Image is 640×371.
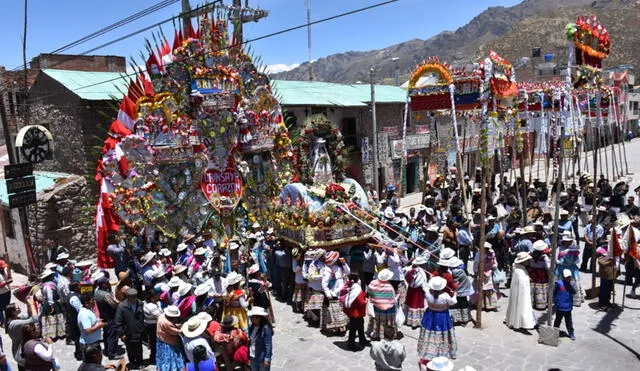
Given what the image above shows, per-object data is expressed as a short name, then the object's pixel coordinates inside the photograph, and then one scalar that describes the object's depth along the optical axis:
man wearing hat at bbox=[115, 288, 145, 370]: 7.73
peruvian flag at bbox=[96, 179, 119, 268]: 12.97
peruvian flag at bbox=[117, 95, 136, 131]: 13.25
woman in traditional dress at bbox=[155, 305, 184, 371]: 6.78
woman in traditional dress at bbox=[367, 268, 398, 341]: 8.45
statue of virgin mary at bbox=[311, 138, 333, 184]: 12.30
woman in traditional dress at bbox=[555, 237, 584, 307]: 9.38
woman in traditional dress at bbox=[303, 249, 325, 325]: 9.59
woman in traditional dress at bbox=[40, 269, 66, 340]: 9.12
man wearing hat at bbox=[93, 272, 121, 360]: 8.00
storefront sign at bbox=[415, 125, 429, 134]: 28.72
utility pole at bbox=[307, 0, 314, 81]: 37.18
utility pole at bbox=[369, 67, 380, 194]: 20.25
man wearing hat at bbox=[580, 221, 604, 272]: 11.81
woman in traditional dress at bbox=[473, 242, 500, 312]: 10.17
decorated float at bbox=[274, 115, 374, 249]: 10.59
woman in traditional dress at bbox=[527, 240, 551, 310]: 9.49
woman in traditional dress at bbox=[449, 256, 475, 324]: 8.93
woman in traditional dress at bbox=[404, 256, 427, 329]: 8.70
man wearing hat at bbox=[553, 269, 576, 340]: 8.65
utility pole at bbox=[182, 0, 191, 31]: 13.98
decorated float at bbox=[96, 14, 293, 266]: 13.17
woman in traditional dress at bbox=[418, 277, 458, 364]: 7.57
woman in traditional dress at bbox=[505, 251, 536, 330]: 9.05
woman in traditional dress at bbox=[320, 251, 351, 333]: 9.27
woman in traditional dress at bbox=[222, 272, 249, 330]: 7.85
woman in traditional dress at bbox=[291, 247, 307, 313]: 10.44
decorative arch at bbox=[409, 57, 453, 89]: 13.97
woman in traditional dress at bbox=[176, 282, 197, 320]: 7.36
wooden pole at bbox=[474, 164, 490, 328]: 9.36
